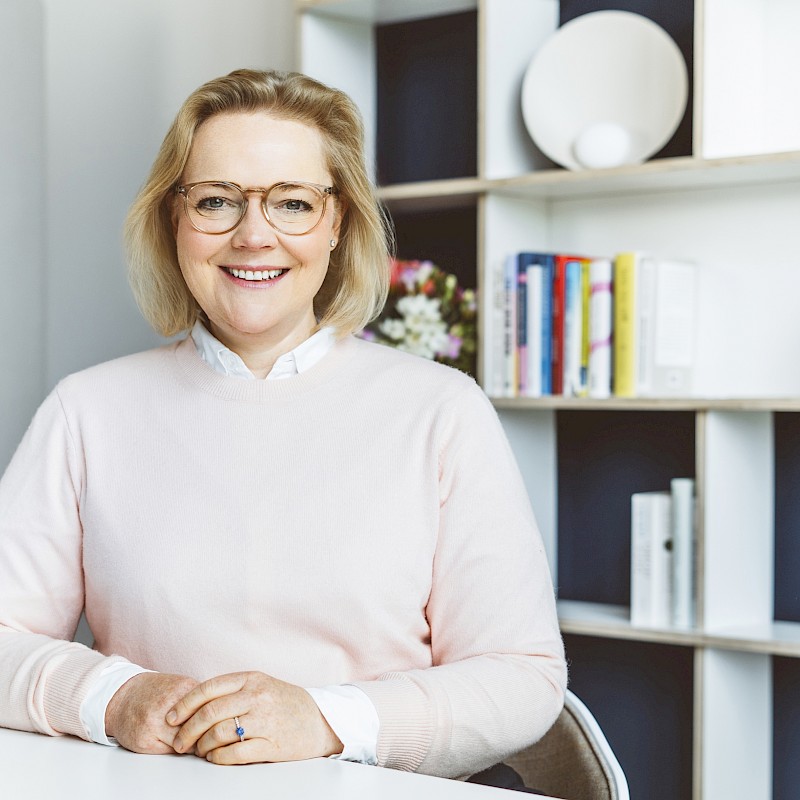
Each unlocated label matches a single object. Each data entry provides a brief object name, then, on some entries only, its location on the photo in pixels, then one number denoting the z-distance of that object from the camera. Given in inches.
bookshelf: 86.6
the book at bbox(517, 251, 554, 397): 93.4
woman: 59.1
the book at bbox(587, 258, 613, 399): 91.7
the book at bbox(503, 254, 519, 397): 94.3
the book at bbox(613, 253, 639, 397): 90.8
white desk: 41.1
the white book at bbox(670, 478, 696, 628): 87.8
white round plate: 93.8
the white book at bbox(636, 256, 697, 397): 90.7
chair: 58.3
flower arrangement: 96.7
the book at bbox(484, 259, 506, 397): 95.0
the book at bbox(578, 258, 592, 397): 92.7
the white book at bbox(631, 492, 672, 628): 89.7
